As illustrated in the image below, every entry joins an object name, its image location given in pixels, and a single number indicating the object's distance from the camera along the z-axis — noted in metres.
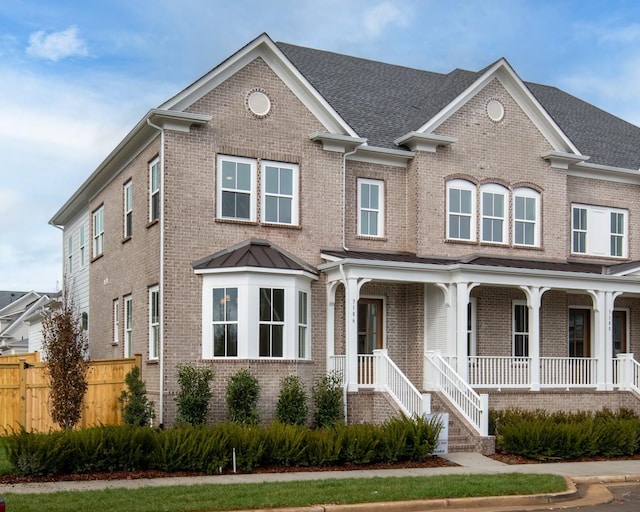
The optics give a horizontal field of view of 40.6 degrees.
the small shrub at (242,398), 19.69
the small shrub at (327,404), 20.66
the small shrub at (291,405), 20.05
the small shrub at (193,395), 19.47
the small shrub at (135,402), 20.38
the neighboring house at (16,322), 59.16
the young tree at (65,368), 19.94
